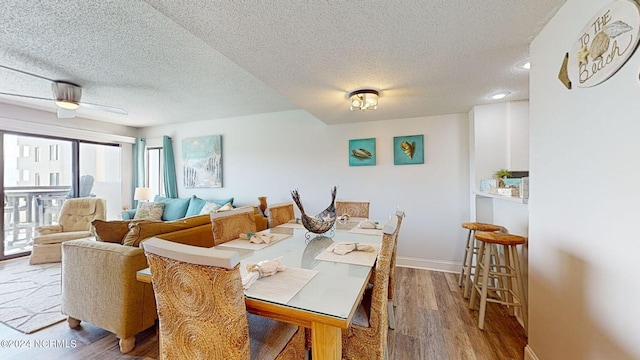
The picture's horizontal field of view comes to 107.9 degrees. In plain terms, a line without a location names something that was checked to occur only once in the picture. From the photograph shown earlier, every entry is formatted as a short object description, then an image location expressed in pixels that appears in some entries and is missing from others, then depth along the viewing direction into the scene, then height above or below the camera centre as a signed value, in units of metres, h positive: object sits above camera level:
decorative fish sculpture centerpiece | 1.78 -0.33
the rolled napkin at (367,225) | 2.18 -0.42
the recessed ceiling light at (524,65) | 1.79 +0.90
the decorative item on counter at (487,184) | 2.41 -0.05
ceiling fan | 2.79 +1.05
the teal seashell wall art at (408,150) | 3.32 +0.44
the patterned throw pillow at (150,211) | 4.37 -0.56
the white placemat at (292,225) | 2.32 -0.46
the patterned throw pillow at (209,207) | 4.02 -0.45
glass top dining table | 0.86 -0.47
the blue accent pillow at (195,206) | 4.26 -0.46
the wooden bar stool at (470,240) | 2.39 -0.67
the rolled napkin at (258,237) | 1.75 -0.44
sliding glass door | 3.72 +0.04
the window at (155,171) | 5.22 +0.23
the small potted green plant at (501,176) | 2.32 +0.04
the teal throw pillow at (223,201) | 4.20 -0.37
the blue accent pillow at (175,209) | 4.40 -0.53
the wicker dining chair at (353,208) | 2.81 -0.34
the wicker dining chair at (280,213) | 2.46 -0.37
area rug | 2.04 -1.21
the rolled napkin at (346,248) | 1.49 -0.44
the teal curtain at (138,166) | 5.17 +0.35
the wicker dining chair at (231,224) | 1.78 -0.35
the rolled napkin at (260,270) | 1.03 -0.43
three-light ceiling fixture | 2.30 +0.82
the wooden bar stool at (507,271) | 1.86 -0.78
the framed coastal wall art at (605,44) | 0.83 +0.55
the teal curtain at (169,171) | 4.86 +0.22
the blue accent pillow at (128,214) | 4.51 -0.63
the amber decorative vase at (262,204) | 3.73 -0.37
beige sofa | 1.68 -0.74
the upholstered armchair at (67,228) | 3.47 -0.74
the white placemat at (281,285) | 0.95 -0.47
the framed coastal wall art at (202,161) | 4.57 +0.40
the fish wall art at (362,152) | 3.54 +0.43
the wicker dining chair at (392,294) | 1.80 -0.92
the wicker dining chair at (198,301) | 0.79 -0.43
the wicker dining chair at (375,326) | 1.14 -0.74
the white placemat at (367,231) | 2.01 -0.45
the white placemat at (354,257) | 1.33 -0.46
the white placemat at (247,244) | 1.65 -0.47
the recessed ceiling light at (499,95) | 2.43 +0.90
